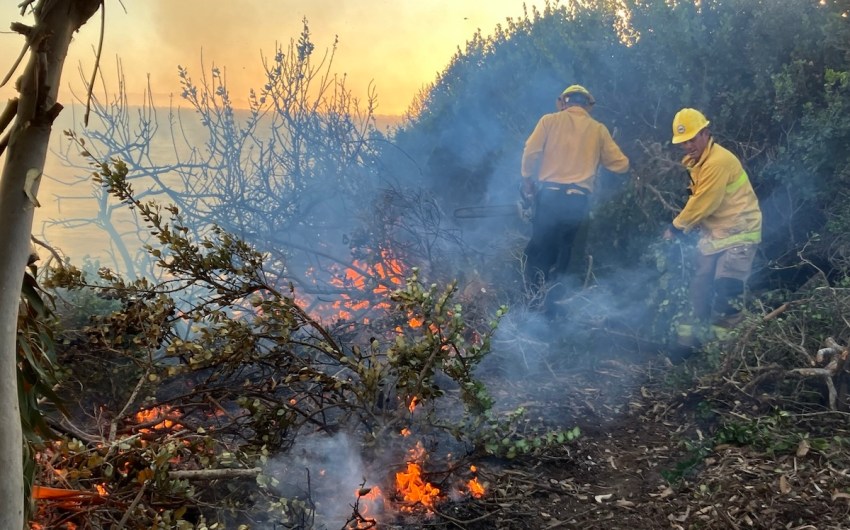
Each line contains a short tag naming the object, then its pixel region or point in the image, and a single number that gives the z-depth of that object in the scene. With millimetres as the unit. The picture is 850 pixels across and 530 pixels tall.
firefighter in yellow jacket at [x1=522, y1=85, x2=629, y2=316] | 6391
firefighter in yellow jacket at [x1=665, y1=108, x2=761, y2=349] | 5430
